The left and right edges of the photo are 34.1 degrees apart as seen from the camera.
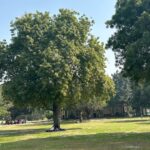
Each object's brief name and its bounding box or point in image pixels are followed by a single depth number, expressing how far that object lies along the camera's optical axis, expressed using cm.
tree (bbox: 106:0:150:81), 1821
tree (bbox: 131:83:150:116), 6638
